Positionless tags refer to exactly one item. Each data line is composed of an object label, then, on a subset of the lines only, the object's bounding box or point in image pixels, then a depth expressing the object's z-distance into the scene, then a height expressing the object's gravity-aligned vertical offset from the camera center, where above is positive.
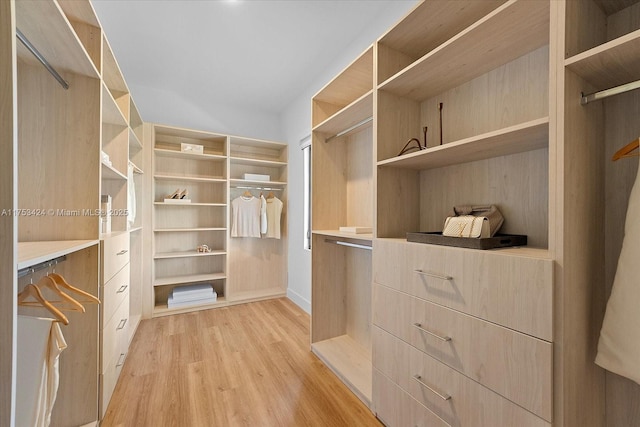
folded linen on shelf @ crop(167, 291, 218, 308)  3.07 -1.06
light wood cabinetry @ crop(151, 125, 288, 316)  3.20 -0.05
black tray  1.05 -0.11
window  3.29 +0.31
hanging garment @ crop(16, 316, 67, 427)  0.92 -0.55
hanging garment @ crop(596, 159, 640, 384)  0.77 -0.29
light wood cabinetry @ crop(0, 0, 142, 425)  1.26 +0.15
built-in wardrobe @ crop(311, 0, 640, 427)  0.84 +0.04
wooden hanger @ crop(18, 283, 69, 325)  0.98 -0.34
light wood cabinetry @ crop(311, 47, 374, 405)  2.12 -0.07
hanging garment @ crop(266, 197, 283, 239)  3.59 -0.06
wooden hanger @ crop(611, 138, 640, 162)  0.81 +0.20
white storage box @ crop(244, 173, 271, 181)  3.53 +0.48
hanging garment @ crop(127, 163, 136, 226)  2.25 +0.11
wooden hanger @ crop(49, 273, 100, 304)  1.16 -0.33
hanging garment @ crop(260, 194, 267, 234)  3.52 -0.06
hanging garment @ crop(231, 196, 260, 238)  3.43 -0.06
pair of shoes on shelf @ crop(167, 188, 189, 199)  3.19 +0.21
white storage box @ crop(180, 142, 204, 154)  3.14 +0.77
